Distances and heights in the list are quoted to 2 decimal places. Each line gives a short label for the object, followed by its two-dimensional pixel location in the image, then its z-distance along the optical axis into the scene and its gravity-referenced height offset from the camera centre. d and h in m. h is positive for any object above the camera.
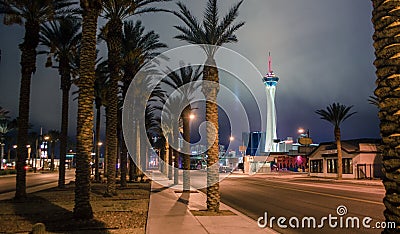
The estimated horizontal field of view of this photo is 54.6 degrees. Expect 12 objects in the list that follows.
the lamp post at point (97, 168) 36.31 -1.95
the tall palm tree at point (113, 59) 22.03 +5.10
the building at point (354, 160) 50.72 -1.13
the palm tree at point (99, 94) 34.00 +5.11
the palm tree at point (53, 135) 103.83 +3.20
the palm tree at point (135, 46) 29.34 +7.74
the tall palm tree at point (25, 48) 20.03 +5.27
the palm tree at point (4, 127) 100.86 +5.13
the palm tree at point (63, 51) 26.73 +6.69
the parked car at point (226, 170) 82.56 -4.47
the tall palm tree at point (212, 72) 15.90 +3.27
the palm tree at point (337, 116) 50.55 +4.76
